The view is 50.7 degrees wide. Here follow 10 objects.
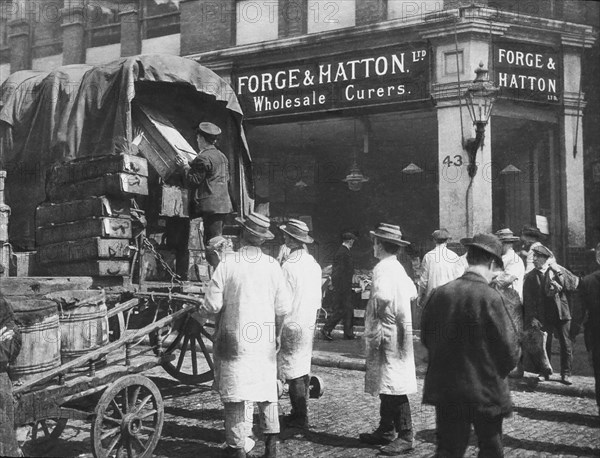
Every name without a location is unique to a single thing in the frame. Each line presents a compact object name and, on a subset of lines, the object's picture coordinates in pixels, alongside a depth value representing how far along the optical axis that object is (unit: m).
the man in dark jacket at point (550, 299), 8.12
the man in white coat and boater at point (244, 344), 4.89
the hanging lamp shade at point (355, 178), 15.20
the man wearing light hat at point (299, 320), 6.08
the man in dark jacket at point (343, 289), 11.88
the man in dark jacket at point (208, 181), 6.98
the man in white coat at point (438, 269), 8.85
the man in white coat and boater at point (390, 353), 5.48
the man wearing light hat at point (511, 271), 7.88
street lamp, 10.88
